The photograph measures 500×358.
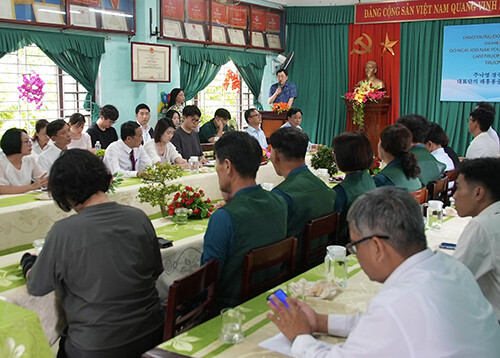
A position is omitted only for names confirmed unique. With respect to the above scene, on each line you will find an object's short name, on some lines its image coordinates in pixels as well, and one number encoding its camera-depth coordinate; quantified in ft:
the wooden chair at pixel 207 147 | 24.94
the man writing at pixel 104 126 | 23.15
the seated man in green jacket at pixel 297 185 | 9.75
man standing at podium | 33.88
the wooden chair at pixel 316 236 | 9.37
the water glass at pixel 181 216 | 11.12
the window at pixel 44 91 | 22.48
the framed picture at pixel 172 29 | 27.55
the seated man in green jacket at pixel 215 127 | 25.67
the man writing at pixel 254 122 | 24.75
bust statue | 34.78
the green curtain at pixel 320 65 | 36.32
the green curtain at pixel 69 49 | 21.01
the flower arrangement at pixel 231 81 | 33.76
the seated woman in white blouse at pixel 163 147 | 18.06
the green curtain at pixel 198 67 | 29.32
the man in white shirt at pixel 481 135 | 19.39
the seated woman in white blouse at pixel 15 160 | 14.12
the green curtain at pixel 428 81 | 32.83
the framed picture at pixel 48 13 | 21.66
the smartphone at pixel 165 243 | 9.57
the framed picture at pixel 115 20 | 24.44
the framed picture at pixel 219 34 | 30.68
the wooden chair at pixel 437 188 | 14.39
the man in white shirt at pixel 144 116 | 24.88
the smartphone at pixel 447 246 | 9.24
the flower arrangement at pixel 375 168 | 16.63
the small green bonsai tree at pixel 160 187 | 11.28
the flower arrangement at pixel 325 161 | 17.31
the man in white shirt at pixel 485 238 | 6.51
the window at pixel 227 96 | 32.83
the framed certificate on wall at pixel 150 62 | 26.05
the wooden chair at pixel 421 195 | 12.24
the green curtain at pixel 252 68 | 33.04
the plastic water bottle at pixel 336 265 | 7.57
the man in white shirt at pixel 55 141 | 16.15
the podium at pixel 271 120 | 30.45
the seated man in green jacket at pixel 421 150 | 14.84
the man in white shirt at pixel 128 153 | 16.60
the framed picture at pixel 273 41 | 35.47
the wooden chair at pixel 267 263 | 7.41
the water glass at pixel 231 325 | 5.68
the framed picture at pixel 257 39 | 33.91
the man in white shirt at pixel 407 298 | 4.16
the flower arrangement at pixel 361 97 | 33.32
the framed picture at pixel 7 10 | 20.34
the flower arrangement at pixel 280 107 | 30.07
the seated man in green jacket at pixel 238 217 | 7.67
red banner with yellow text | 31.17
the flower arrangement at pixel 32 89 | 22.59
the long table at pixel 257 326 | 5.43
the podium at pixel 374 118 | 33.47
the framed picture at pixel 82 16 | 22.99
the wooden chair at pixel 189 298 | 6.46
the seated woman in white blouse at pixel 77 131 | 21.11
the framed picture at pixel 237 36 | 31.99
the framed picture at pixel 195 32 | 28.95
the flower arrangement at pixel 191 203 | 11.44
